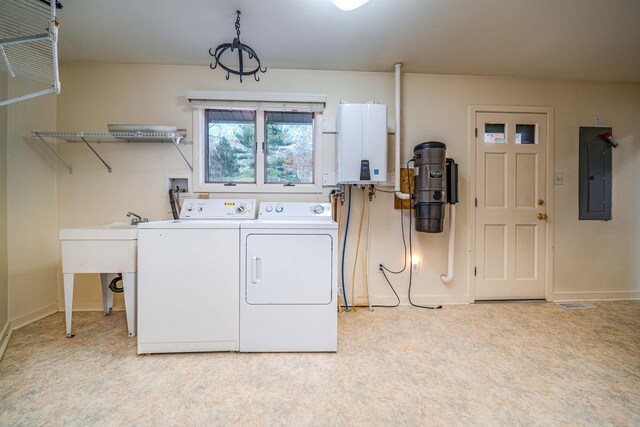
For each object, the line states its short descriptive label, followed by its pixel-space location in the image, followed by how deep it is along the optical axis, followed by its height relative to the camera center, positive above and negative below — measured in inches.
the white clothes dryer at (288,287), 66.5 -20.4
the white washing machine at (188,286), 65.1 -20.1
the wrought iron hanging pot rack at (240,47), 63.9 +44.4
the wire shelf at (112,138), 84.3 +27.6
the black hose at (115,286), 82.1 -25.3
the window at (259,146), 95.6 +27.7
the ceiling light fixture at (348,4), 54.9 +48.5
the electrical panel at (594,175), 105.5 +17.2
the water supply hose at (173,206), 91.7 +2.6
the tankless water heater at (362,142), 85.8 +25.7
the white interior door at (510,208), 102.7 +2.5
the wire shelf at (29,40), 44.2 +33.8
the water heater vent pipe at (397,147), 95.4 +26.6
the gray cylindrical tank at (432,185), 88.4 +10.6
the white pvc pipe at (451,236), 97.7 -9.2
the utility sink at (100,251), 69.6 -11.2
